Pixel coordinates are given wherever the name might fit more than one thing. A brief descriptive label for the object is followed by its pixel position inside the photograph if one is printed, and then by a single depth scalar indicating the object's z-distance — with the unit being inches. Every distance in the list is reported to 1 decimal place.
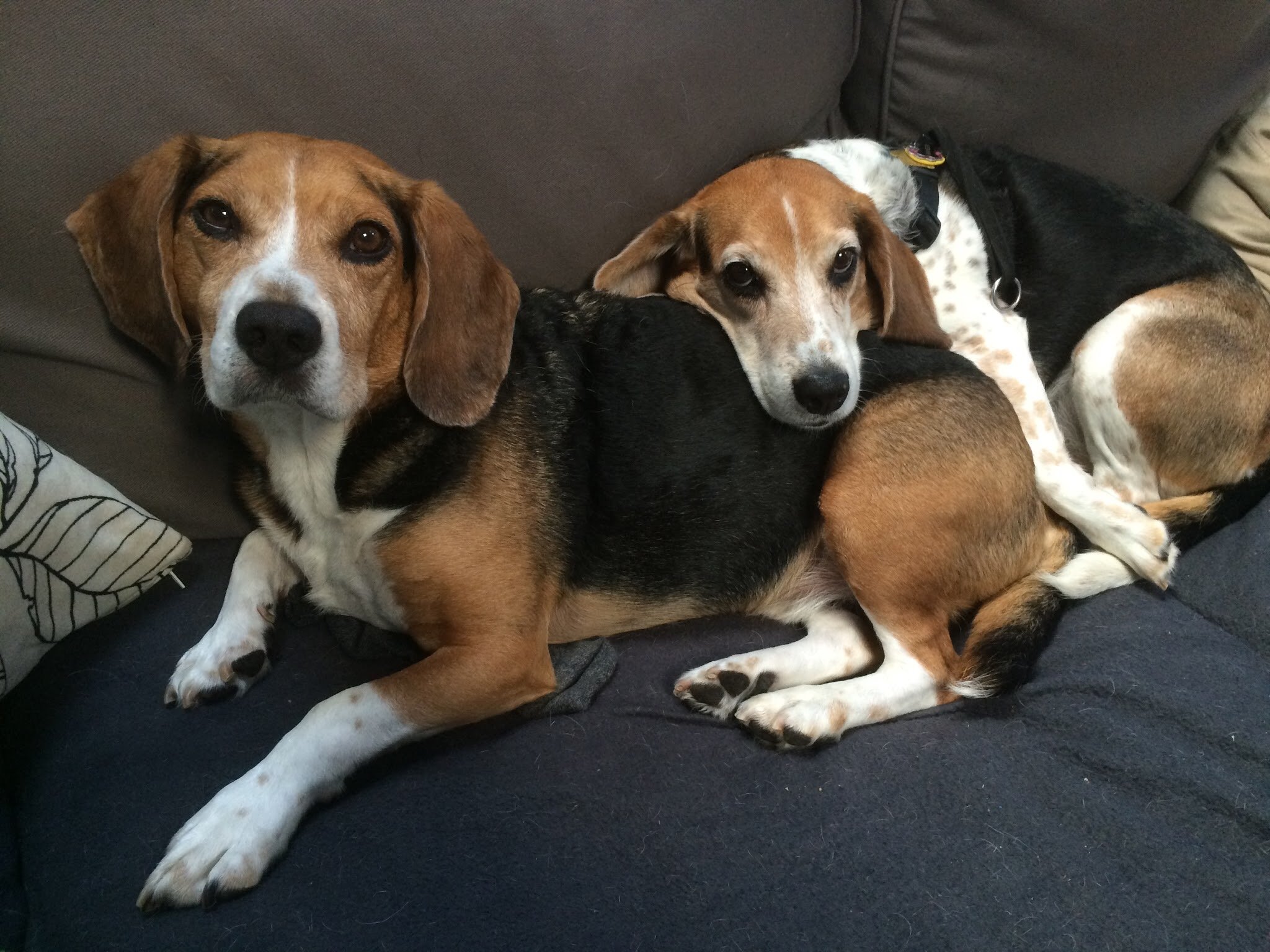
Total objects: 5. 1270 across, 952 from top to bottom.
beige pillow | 30.2
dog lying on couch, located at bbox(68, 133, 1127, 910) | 19.3
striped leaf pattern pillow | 18.9
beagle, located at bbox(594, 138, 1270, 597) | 25.5
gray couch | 18.0
